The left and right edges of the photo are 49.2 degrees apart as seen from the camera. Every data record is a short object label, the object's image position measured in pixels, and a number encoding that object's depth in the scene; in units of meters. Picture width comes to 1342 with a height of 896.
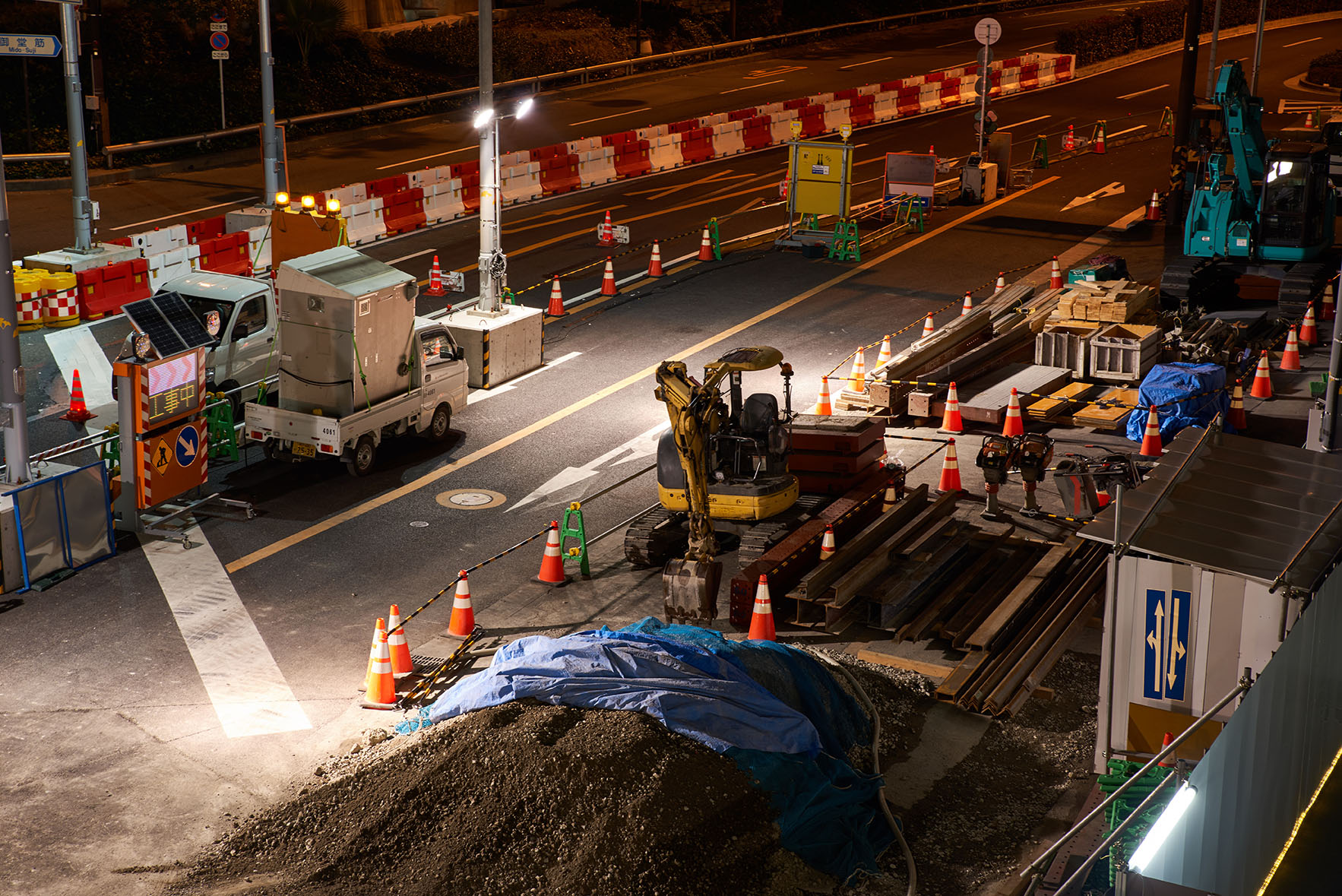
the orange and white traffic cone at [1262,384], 21.77
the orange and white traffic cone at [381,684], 12.73
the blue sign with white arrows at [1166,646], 10.61
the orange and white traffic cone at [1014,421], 19.75
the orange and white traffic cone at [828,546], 14.93
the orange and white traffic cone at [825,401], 20.30
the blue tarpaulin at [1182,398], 19.38
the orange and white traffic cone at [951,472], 17.58
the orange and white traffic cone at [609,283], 26.83
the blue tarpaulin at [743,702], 10.24
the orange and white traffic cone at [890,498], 16.75
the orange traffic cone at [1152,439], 18.75
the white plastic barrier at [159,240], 26.16
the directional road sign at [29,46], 20.16
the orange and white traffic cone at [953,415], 20.02
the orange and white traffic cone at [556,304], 25.62
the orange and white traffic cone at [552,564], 15.33
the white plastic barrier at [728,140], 38.97
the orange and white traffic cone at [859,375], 21.28
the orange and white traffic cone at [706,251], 29.45
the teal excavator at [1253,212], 26.14
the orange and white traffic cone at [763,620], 13.67
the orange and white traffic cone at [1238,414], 20.12
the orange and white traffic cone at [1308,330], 24.38
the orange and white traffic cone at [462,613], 14.01
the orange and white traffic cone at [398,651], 13.16
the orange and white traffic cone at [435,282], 25.59
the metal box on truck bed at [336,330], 18.02
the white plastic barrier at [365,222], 29.61
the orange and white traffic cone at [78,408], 19.56
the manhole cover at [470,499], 17.58
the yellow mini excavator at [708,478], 14.38
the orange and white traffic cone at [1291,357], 22.91
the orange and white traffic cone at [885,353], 22.06
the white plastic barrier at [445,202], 31.58
